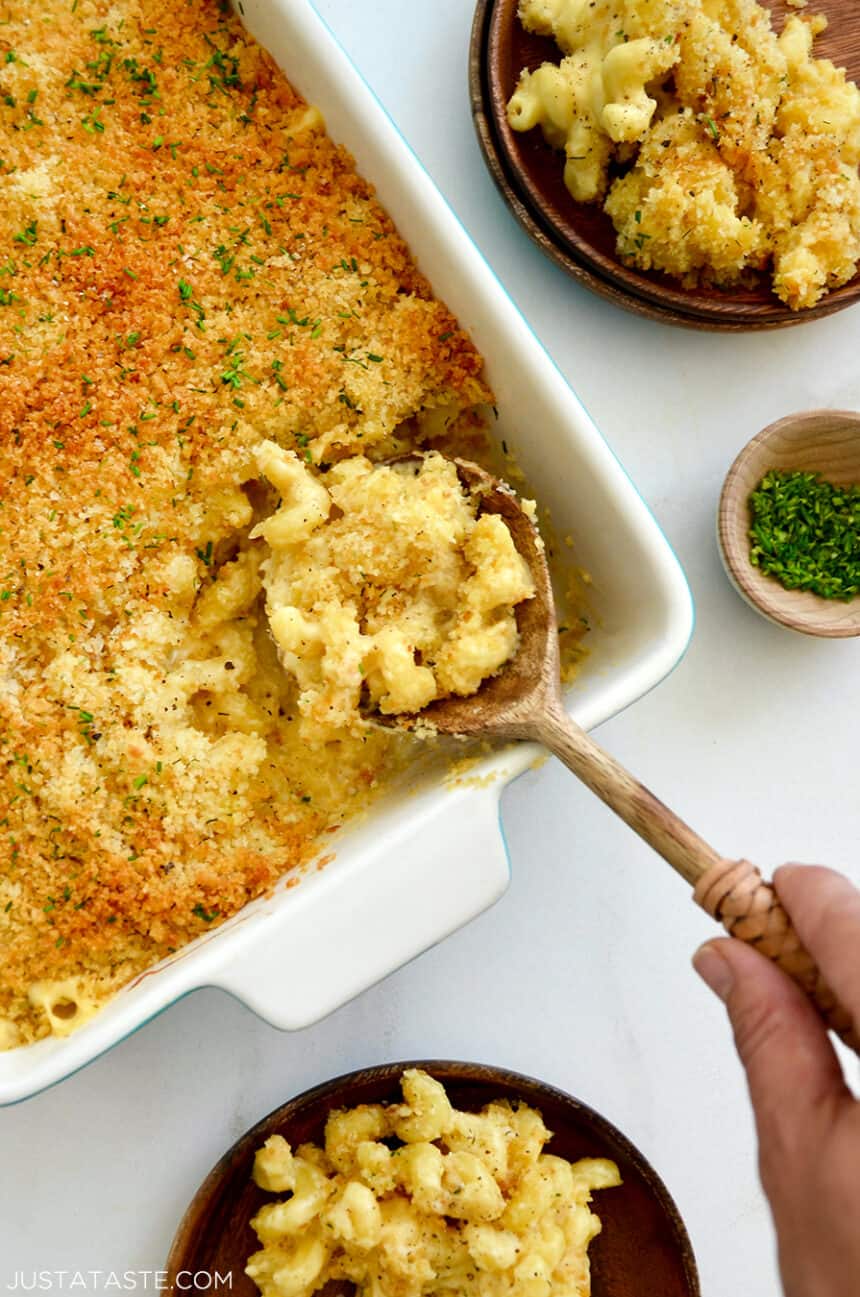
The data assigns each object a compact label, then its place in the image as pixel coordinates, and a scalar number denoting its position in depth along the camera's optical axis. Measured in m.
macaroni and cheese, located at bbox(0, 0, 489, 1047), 0.69
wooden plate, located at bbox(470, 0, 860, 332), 0.74
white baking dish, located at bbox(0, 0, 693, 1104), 0.67
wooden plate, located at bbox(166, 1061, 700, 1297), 0.72
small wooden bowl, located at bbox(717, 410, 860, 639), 0.75
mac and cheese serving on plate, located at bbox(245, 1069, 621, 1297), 0.71
